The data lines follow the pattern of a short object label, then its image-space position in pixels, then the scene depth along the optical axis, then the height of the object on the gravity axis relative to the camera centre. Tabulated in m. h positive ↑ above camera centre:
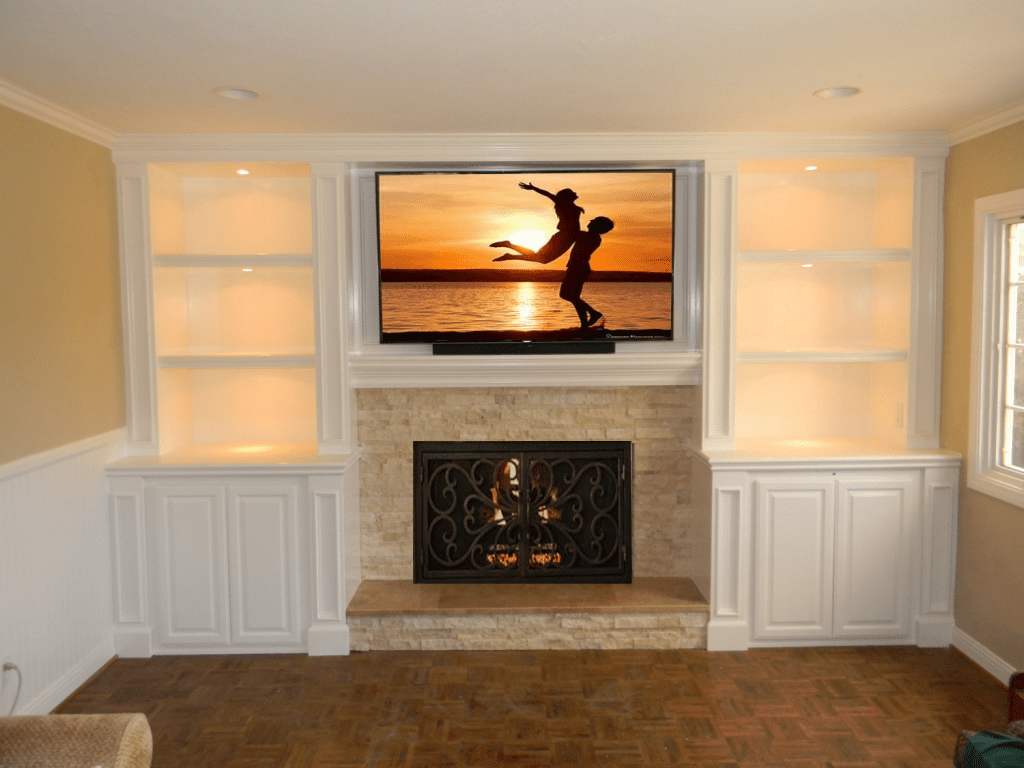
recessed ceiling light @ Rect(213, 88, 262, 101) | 3.07 +0.98
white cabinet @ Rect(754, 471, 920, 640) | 3.83 -1.00
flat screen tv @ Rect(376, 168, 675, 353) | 4.06 +0.44
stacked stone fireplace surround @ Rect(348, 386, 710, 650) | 4.29 -0.49
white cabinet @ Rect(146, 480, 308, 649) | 3.80 -1.02
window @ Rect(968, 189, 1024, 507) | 3.53 -0.04
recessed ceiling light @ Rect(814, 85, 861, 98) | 3.10 +0.98
